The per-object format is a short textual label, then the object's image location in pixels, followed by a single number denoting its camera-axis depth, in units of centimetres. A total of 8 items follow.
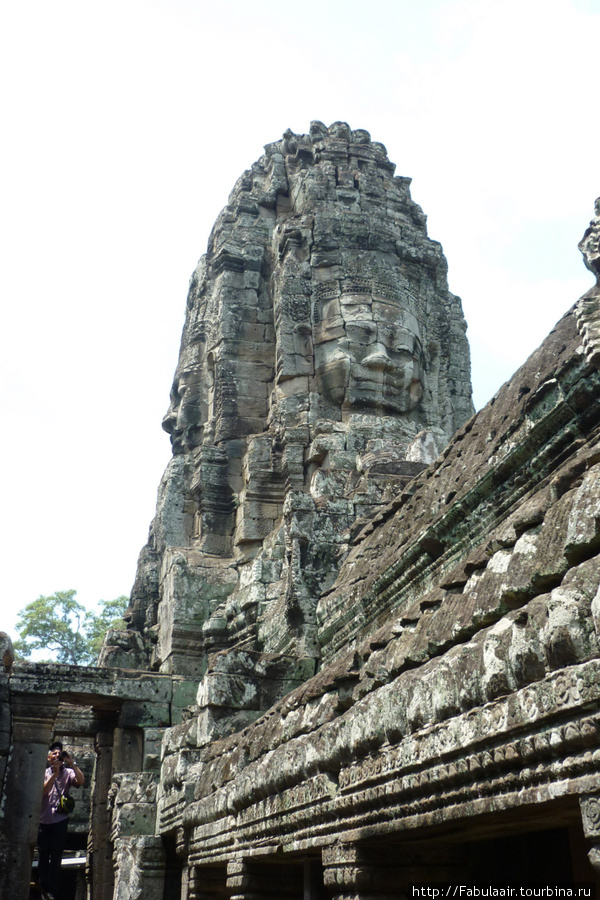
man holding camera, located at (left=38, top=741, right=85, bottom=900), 1293
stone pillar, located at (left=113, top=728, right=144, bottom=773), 1391
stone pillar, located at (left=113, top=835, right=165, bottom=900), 934
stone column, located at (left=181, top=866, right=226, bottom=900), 782
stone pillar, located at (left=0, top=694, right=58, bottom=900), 1178
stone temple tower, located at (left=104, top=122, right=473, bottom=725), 1577
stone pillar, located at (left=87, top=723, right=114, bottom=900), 1358
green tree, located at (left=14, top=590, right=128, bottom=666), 3862
